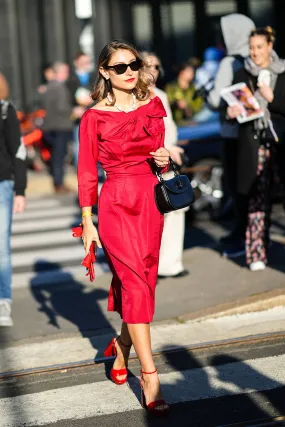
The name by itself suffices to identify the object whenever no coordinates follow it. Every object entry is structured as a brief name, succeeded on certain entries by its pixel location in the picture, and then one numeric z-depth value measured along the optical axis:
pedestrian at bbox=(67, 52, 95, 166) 22.21
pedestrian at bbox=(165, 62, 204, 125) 18.47
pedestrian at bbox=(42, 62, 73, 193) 21.64
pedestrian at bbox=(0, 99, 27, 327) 10.56
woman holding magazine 11.14
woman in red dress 7.55
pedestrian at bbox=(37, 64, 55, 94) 23.11
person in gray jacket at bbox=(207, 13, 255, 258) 12.31
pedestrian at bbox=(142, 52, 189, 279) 12.05
